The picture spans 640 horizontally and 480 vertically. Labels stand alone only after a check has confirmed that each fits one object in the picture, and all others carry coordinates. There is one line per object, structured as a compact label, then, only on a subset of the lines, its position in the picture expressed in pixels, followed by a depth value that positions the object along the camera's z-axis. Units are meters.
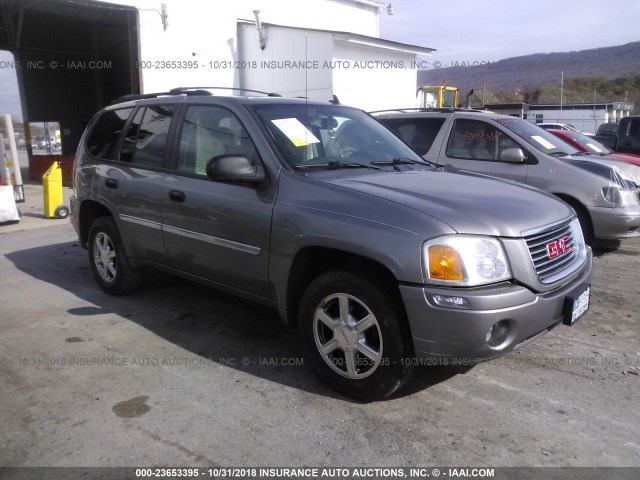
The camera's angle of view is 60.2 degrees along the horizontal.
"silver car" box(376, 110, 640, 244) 6.34
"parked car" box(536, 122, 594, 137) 22.97
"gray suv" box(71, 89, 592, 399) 2.90
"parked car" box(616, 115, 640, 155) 11.48
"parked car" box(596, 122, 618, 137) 12.18
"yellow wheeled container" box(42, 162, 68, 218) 10.15
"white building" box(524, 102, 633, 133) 34.88
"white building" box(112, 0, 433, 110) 14.20
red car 7.93
